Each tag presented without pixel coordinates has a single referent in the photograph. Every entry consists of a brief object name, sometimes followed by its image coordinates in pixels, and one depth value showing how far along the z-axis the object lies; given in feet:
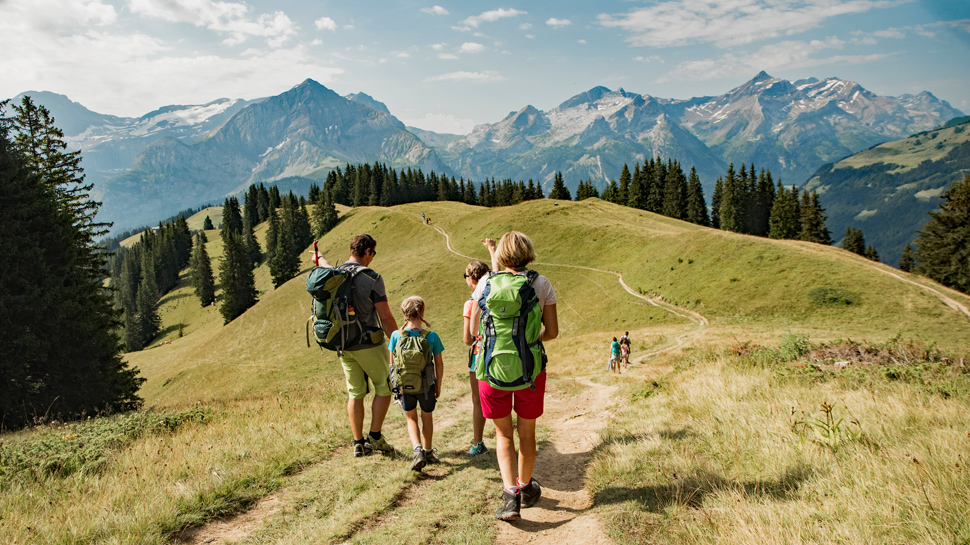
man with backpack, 23.11
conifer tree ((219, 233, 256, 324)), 254.27
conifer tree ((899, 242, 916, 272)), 250.82
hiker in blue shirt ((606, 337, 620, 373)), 66.27
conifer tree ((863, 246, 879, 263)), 270.26
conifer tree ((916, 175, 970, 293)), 169.17
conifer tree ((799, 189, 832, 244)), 248.11
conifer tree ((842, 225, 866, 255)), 267.18
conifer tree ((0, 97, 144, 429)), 55.62
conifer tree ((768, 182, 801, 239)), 263.90
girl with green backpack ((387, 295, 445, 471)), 22.81
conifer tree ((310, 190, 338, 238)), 351.25
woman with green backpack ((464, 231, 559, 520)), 16.93
